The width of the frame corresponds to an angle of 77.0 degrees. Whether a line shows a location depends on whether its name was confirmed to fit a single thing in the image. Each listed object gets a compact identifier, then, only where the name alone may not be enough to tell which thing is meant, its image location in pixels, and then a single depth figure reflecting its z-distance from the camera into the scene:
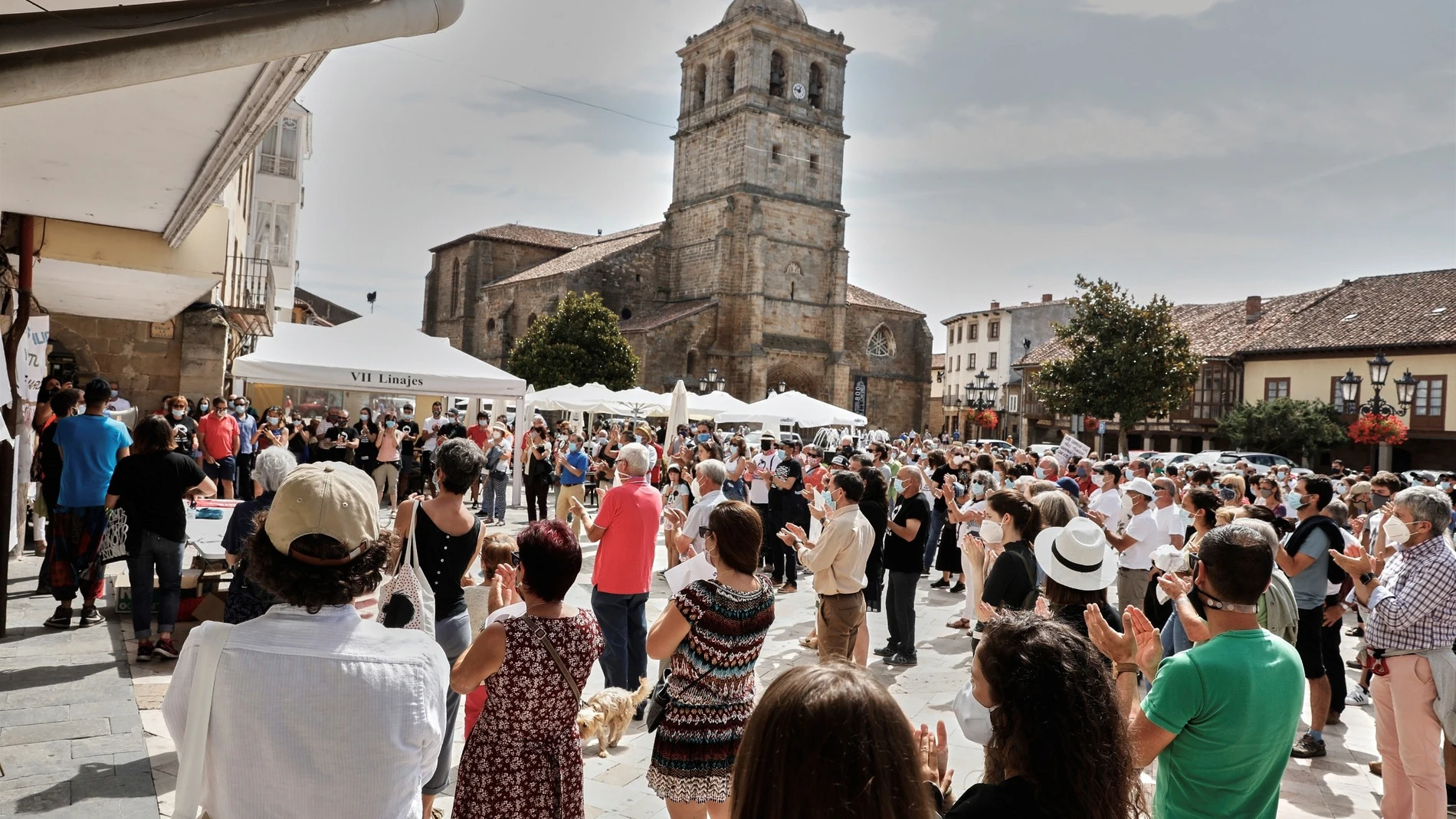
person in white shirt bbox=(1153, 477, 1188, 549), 7.47
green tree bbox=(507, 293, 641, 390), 40.38
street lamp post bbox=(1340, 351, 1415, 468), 18.97
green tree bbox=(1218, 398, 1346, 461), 34.31
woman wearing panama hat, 3.72
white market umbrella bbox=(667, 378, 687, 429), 20.06
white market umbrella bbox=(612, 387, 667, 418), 23.70
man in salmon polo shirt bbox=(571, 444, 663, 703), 5.24
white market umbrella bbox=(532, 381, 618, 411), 23.53
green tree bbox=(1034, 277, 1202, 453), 33.47
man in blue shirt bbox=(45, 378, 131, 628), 6.43
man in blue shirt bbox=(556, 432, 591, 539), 12.02
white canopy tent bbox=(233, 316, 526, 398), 11.67
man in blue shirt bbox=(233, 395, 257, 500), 13.46
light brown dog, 4.78
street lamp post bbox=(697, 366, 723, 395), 39.50
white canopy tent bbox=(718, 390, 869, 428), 22.30
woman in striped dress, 3.23
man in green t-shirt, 2.48
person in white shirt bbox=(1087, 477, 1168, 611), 7.28
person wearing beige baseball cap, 1.93
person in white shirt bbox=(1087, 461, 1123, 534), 8.36
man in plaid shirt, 4.02
